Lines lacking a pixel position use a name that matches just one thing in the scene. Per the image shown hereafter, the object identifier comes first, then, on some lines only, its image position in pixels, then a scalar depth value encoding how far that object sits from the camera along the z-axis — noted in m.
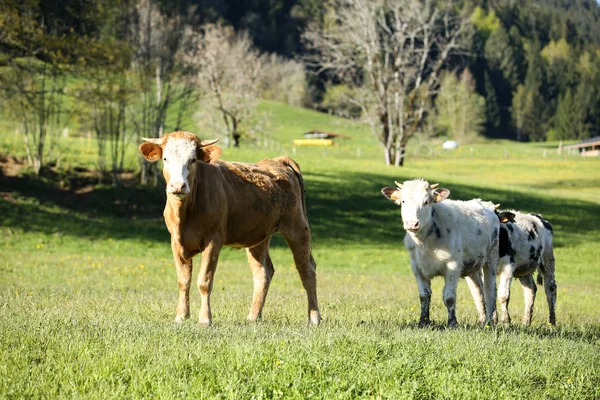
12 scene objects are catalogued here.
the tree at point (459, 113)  130.38
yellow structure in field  104.75
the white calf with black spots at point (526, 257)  13.12
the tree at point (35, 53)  28.86
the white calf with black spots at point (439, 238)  10.81
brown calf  9.49
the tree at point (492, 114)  163.75
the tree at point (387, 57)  52.00
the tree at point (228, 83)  67.19
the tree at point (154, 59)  35.09
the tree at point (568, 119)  152.12
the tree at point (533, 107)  164.50
